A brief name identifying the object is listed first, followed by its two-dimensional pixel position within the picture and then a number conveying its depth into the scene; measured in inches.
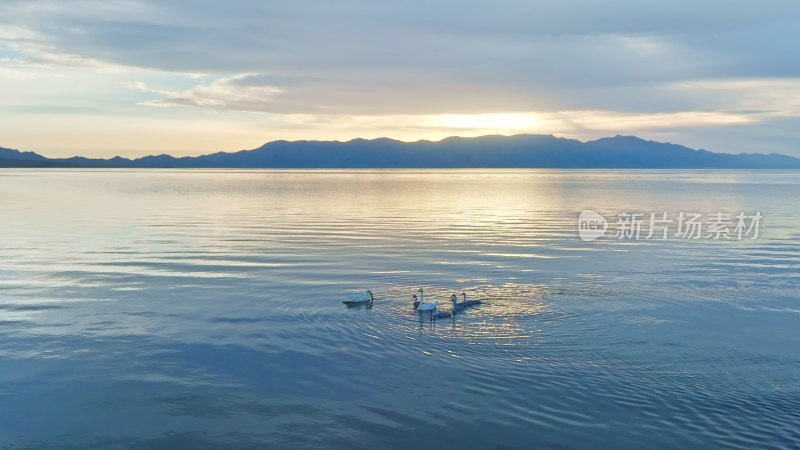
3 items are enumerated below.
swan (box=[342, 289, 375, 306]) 959.6
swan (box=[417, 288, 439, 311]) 908.0
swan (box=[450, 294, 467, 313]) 924.0
